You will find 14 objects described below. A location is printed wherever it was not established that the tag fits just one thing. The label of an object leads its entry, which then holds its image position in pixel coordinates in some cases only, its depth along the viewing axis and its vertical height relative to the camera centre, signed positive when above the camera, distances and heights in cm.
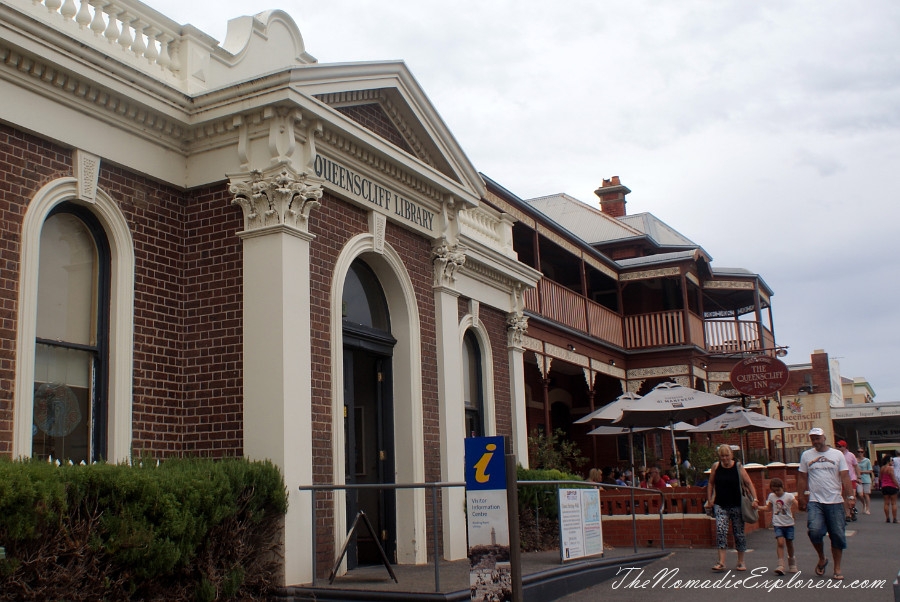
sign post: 599 -34
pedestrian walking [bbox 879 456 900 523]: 1979 -69
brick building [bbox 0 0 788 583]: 883 +234
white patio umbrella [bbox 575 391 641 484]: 1772 +108
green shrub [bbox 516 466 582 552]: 1381 -61
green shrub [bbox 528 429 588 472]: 1884 +36
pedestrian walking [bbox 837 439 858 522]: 1801 +0
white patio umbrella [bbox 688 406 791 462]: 1919 +81
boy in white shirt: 1113 -67
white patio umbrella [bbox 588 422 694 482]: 2091 +83
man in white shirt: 1043 -39
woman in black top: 1138 -39
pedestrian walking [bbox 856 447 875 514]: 2190 -55
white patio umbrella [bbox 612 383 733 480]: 1681 +102
